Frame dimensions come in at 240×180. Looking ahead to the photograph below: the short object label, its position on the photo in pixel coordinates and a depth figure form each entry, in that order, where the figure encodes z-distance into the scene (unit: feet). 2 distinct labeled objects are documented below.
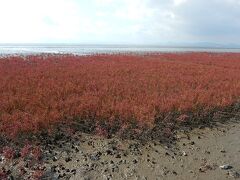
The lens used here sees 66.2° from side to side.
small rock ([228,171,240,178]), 13.77
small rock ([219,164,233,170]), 14.37
